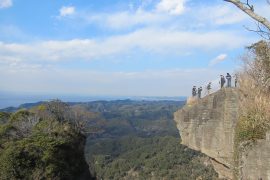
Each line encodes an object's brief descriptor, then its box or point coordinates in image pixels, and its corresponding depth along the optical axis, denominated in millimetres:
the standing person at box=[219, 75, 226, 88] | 13640
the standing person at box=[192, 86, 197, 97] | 15040
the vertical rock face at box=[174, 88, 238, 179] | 12303
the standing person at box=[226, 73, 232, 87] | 12979
